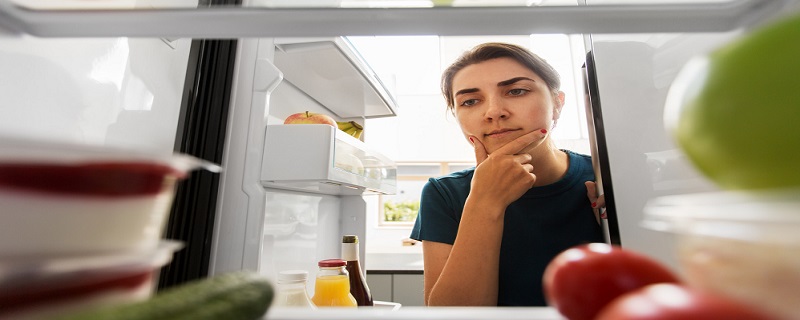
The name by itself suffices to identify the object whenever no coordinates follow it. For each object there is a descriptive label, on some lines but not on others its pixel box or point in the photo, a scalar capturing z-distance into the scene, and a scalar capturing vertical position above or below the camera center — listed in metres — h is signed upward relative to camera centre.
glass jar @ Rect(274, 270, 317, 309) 0.58 -0.11
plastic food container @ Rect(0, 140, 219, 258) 0.17 +0.01
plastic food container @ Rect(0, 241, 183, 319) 0.16 -0.03
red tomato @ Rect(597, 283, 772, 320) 0.12 -0.03
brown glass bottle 0.84 -0.12
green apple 0.16 +0.06
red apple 0.86 +0.27
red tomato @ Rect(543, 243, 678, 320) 0.20 -0.03
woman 0.79 +0.06
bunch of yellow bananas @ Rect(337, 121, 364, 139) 1.20 +0.34
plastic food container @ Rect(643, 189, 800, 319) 0.13 -0.01
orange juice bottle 0.66 -0.13
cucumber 0.14 -0.04
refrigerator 0.28 +0.17
